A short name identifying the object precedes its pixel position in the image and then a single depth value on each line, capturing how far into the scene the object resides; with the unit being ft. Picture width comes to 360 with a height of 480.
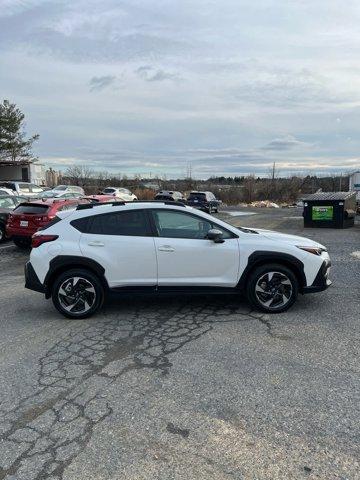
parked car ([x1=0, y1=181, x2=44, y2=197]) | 98.63
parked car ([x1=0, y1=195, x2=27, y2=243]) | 46.65
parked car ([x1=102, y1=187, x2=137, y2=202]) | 123.40
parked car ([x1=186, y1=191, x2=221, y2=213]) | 111.80
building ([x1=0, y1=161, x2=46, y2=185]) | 153.99
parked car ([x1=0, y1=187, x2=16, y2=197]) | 79.39
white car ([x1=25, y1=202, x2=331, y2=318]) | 19.30
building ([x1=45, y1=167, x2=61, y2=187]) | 190.08
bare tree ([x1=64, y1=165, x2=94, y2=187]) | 217.11
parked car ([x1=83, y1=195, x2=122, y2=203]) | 57.81
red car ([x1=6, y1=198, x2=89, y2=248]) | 40.70
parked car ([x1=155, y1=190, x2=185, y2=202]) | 120.47
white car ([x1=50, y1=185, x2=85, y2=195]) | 116.37
